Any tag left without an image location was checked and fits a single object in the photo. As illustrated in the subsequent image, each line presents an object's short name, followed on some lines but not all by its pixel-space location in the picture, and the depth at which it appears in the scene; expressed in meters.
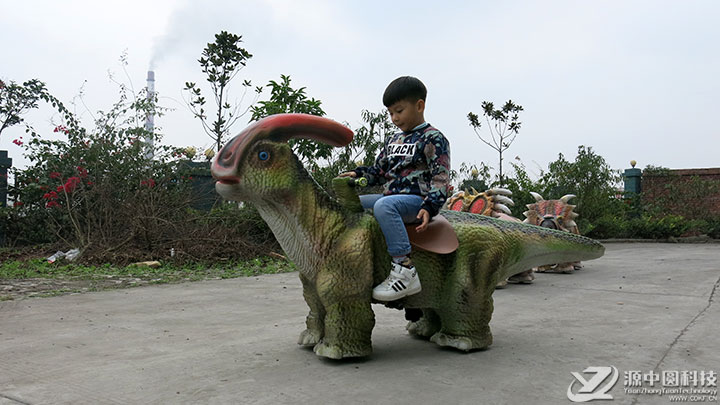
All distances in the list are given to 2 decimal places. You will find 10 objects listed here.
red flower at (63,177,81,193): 8.89
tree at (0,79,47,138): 10.80
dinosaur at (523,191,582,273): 7.71
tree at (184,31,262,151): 11.55
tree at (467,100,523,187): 16.91
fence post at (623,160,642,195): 16.62
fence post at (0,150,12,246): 10.01
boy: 2.83
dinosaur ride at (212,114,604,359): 2.83
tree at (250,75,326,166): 10.44
